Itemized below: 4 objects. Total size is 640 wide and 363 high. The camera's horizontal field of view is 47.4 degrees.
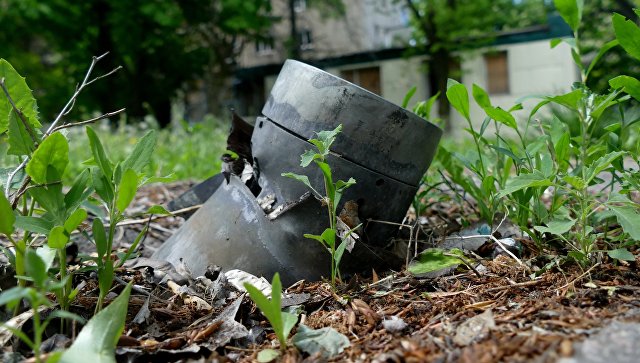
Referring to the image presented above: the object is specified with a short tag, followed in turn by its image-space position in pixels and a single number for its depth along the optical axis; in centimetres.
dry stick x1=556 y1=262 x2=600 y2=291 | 41
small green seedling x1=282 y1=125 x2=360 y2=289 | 42
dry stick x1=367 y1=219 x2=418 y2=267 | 48
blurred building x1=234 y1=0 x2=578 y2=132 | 1247
